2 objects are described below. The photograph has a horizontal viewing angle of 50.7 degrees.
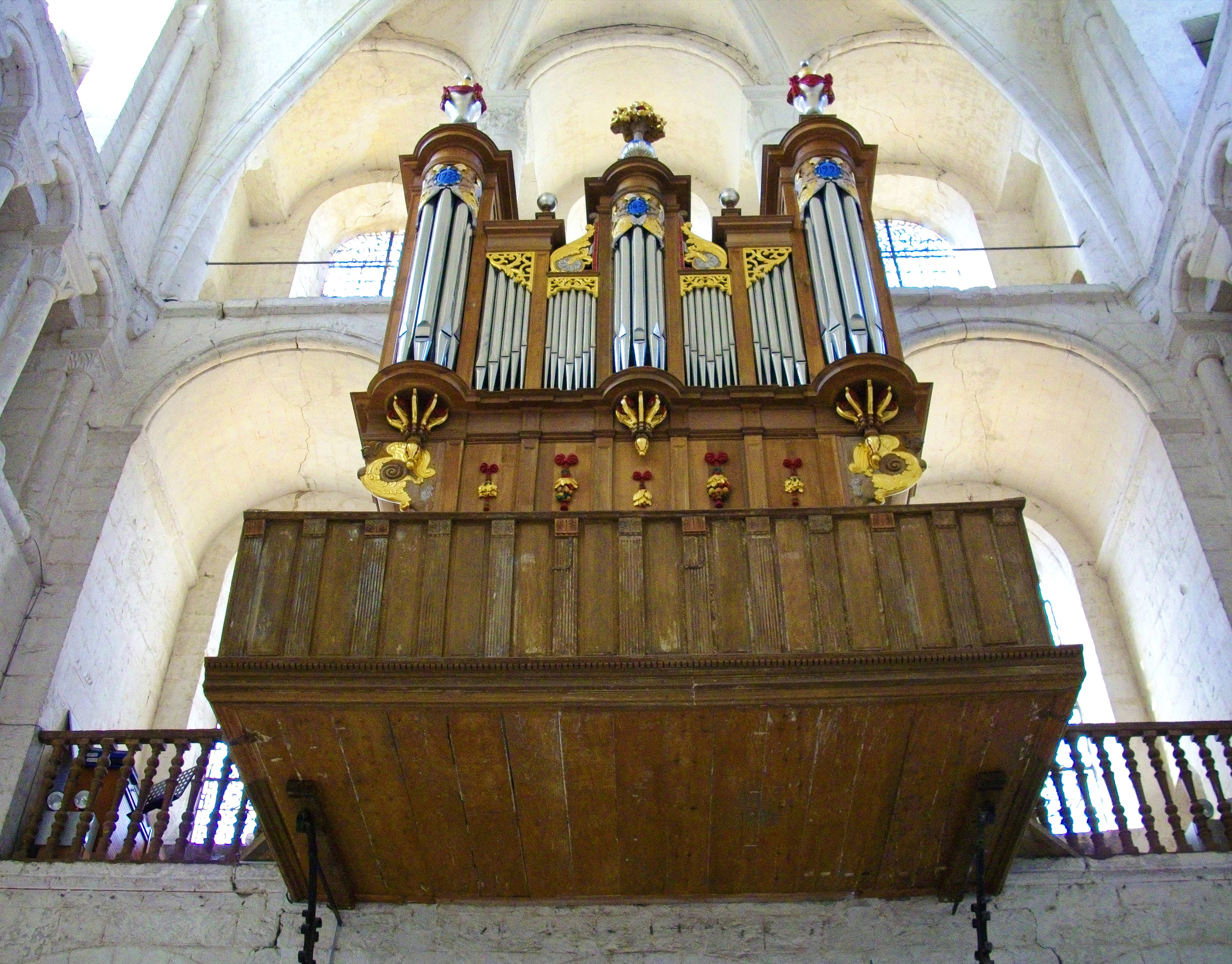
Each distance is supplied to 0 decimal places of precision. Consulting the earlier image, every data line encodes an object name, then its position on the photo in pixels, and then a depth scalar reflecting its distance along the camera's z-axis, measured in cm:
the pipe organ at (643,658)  579
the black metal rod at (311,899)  618
